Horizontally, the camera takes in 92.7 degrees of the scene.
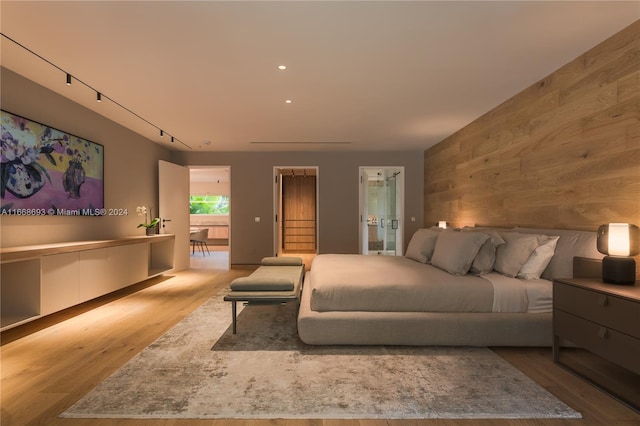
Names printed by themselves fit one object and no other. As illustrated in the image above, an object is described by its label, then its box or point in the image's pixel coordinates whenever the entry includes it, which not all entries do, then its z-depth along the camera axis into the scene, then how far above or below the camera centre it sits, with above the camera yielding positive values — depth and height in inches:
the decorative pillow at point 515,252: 106.0 -13.4
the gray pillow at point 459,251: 111.9 -13.9
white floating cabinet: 107.6 -24.8
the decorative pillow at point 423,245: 143.0 -15.1
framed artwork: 112.3 +18.5
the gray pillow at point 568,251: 92.4 -11.3
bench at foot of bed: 102.1 -26.7
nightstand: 67.2 -28.3
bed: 95.9 -29.5
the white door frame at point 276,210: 253.4 +3.5
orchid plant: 195.8 -2.7
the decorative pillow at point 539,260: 103.2 -15.7
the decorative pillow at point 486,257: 112.7 -15.9
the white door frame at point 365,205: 252.5 +7.8
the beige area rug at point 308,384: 66.0 -42.6
